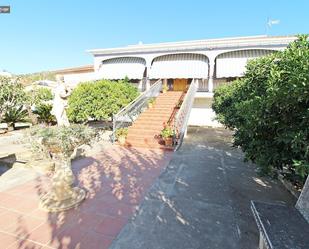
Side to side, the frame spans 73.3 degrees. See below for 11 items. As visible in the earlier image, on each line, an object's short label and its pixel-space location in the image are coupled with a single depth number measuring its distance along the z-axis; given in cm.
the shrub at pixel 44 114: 1493
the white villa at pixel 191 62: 1441
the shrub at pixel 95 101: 1142
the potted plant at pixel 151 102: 1317
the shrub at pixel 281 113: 257
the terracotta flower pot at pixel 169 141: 902
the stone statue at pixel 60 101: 440
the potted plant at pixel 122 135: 977
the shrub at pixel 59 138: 381
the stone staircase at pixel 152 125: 969
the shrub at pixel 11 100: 1109
